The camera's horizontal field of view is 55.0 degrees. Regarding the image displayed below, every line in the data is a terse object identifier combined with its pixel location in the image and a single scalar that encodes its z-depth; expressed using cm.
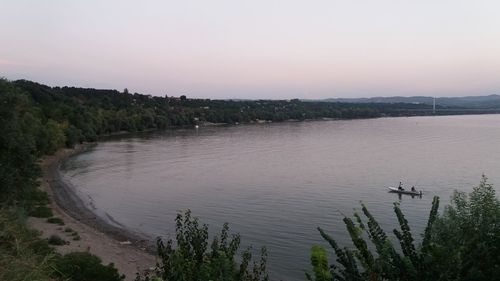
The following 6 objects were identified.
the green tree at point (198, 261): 820
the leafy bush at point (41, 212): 3510
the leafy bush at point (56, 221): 3373
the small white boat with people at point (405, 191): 4497
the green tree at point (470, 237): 751
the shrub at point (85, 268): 1955
